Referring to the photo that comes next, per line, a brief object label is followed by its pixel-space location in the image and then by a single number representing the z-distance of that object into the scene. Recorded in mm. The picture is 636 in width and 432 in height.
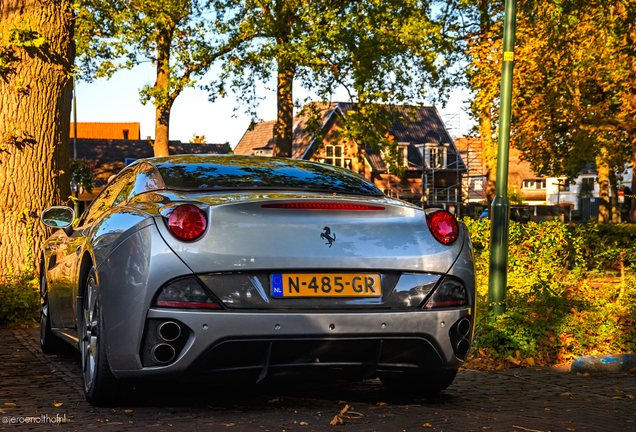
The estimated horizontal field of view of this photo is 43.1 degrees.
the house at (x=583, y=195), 63219
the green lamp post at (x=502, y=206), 7238
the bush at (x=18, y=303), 8609
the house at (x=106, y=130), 101938
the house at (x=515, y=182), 65188
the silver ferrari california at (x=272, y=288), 3955
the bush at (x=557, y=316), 6809
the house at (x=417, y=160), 60784
